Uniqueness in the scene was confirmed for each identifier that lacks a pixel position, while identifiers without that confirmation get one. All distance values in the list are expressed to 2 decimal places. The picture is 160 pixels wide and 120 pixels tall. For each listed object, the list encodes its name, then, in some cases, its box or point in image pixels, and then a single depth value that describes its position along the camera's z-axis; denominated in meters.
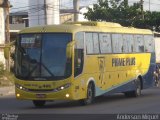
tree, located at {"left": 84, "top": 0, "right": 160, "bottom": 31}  74.38
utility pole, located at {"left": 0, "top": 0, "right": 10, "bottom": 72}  45.50
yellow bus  21.91
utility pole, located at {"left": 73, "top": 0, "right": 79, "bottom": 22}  61.34
